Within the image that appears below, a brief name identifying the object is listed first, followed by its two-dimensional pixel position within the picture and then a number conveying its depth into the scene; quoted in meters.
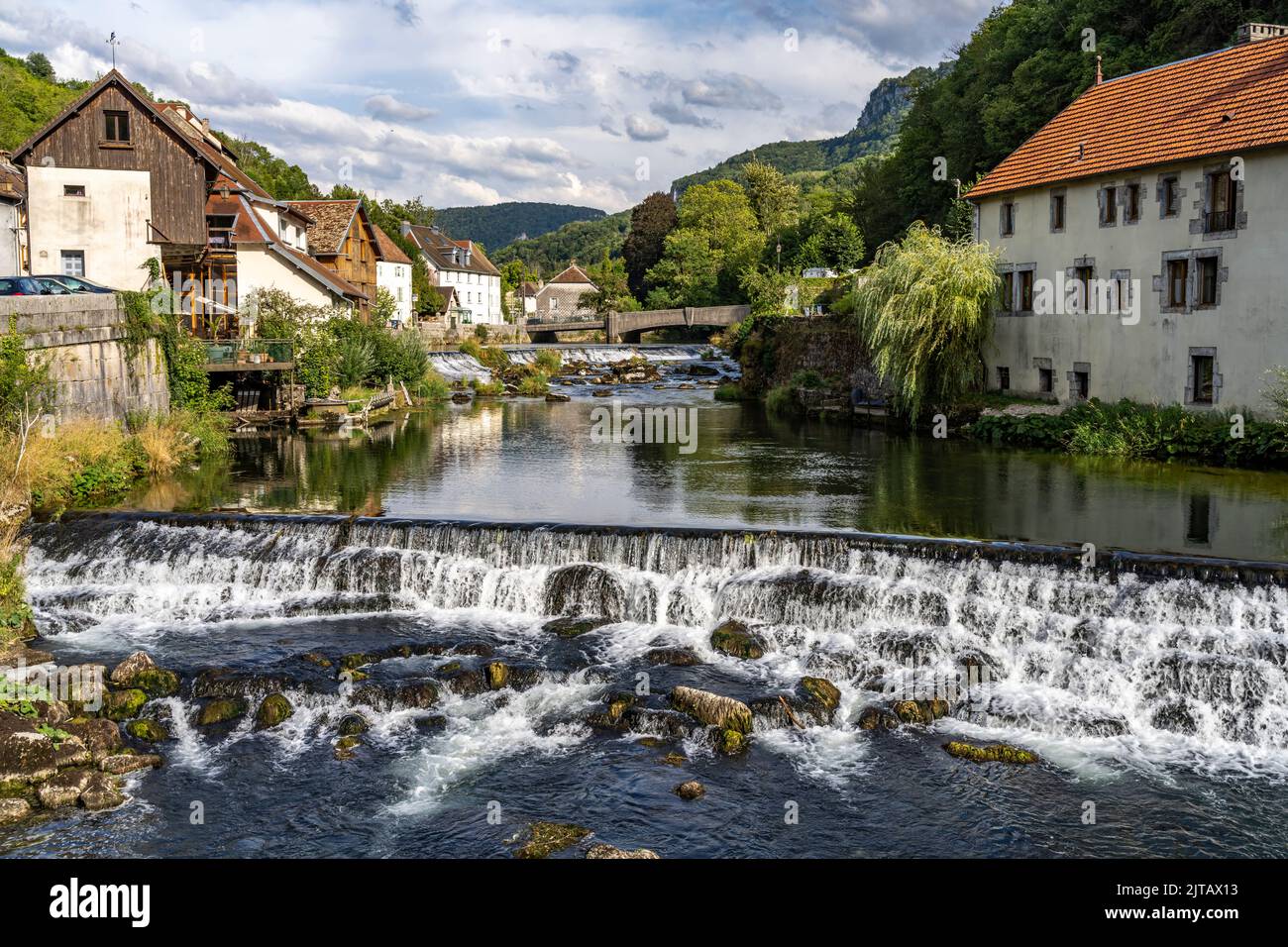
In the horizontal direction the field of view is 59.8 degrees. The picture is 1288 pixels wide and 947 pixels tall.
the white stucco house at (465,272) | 104.06
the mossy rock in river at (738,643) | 16.33
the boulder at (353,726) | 13.70
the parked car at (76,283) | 32.47
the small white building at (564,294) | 130.75
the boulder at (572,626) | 17.28
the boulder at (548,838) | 10.77
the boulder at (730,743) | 13.14
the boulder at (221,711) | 13.95
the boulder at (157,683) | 14.71
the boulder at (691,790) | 12.00
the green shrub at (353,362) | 42.47
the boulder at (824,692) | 14.41
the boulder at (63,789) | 11.66
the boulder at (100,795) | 11.61
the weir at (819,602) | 14.41
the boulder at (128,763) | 12.46
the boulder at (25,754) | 12.04
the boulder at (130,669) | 14.84
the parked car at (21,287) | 30.42
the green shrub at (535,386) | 55.06
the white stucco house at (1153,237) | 27.95
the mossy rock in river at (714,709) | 13.63
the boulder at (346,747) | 13.09
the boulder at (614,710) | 13.91
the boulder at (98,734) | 12.88
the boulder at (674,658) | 15.93
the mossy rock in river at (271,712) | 13.95
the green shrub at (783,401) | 45.19
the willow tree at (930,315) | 35.00
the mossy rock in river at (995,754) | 12.95
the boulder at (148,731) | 13.40
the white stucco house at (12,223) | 39.53
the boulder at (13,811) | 11.24
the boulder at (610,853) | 10.47
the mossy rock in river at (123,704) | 13.98
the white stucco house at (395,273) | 74.62
